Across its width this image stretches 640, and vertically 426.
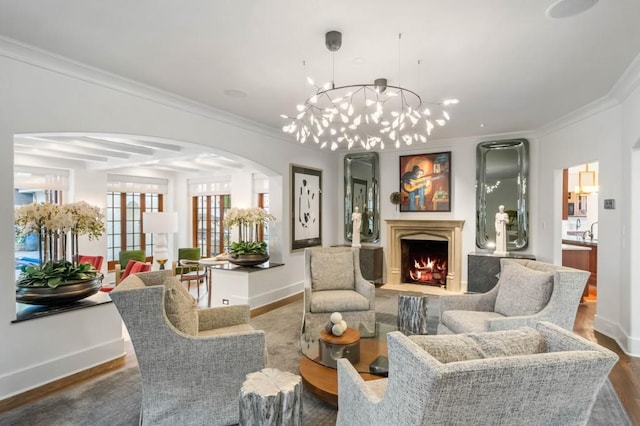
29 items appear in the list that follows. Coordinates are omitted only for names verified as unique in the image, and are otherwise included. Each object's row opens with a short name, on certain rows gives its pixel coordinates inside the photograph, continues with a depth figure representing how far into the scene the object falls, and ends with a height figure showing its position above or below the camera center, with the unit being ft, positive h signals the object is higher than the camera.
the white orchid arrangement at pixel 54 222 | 9.67 -0.29
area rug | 7.70 -4.63
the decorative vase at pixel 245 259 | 16.63 -2.29
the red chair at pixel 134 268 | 16.63 -2.75
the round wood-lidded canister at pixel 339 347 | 8.65 -3.57
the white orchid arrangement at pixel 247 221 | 16.92 -0.47
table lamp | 17.22 -0.76
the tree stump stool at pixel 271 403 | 5.82 -3.24
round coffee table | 8.00 -3.77
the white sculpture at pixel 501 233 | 18.15 -1.12
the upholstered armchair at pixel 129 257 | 22.03 -2.91
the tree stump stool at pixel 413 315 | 10.83 -3.26
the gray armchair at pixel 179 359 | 6.95 -3.12
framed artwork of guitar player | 20.71 +1.81
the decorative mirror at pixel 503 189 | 18.62 +1.27
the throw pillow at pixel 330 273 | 13.89 -2.47
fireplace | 20.12 -1.87
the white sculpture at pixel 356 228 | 21.89 -1.07
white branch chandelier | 8.71 +4.23
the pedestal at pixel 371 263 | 21.49 -3.18
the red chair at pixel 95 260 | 20.39 -2.89
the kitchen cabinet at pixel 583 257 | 19.36 -2.55
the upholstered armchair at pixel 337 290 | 12.36 -3.07
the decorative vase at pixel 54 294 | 9.47 -2.30
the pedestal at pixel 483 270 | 17.85 -3.06
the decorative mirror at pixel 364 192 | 22.77 +1.30
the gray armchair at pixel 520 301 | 9.07 -2.59
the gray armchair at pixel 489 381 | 3.69 -1.87
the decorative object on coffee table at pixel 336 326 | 9.38 -3.14
